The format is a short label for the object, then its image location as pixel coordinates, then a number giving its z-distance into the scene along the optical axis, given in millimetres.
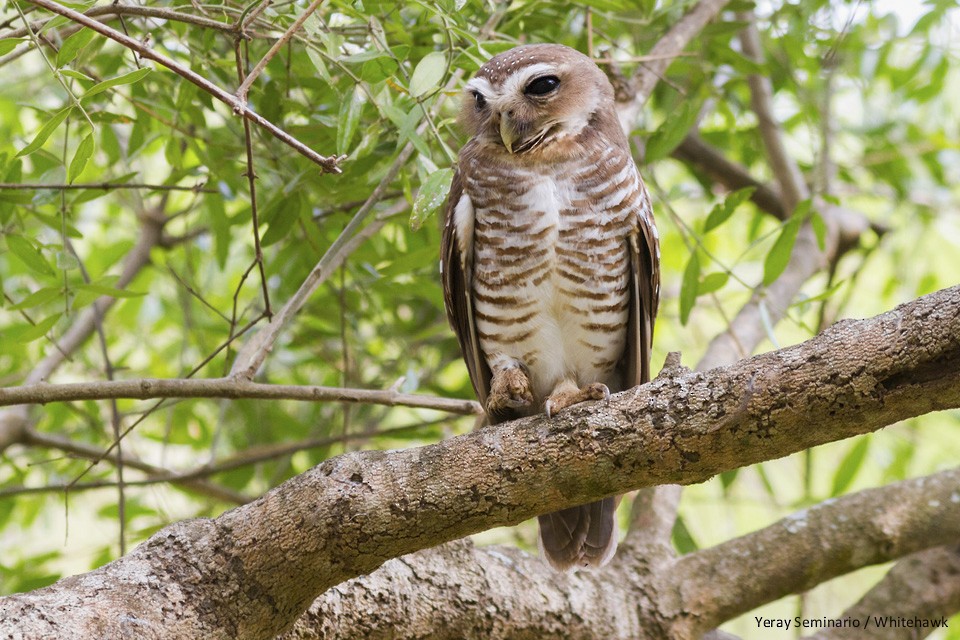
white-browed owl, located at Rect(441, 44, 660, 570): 6094
